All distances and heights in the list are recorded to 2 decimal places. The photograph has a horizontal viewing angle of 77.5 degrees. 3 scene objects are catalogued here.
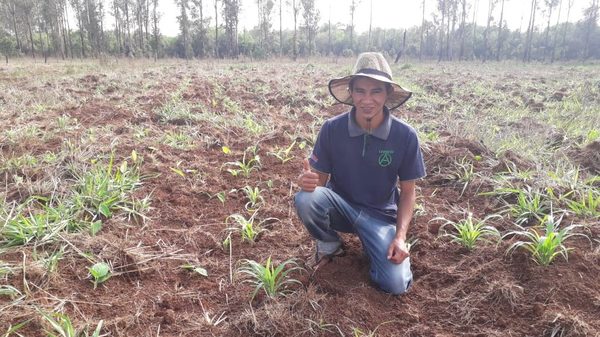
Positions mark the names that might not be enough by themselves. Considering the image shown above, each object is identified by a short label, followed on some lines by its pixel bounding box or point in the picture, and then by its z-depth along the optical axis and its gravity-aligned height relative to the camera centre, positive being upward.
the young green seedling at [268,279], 1.96 -1.09
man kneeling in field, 2.16 -0.57
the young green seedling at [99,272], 1.99 -1.03
